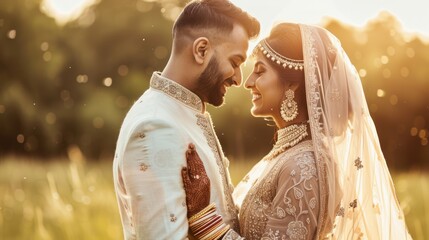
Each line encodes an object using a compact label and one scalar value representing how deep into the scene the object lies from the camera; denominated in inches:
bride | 135.0
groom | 120.9
